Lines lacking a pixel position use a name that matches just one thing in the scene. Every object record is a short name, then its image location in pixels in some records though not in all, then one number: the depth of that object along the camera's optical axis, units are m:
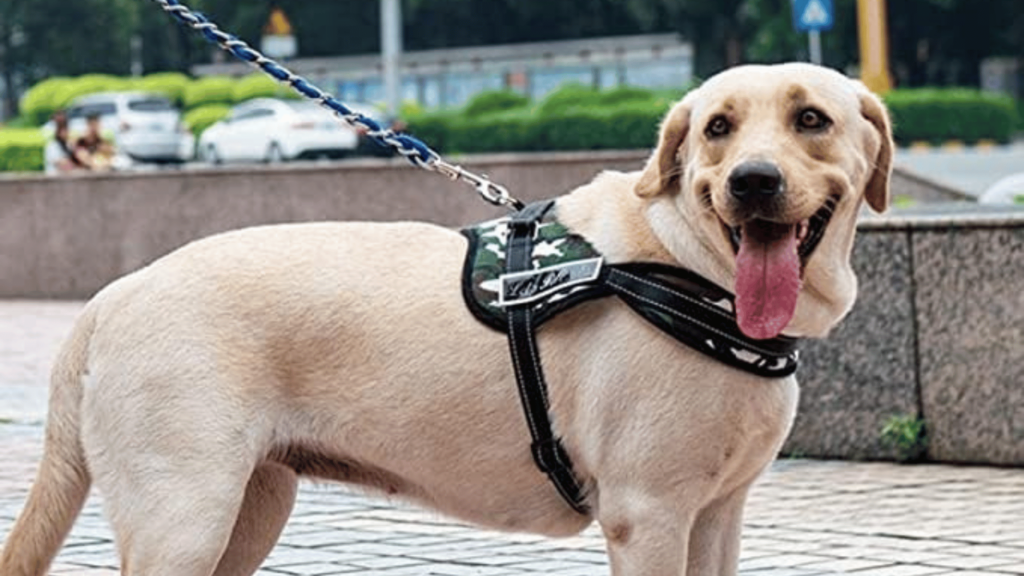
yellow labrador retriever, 4.84
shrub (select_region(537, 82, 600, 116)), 45.06
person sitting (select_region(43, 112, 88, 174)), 29.58
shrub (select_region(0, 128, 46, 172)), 32.78
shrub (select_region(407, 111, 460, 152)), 46.97
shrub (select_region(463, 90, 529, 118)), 49.66
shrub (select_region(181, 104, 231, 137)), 57.41
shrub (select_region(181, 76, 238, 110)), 62.81
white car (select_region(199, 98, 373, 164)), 50.22
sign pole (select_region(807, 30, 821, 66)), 31.39
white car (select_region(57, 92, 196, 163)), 54.28
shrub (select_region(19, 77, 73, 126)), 61.88
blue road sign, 29.31
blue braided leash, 5.80
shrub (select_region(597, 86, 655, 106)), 45.94
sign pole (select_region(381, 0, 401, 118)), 56.00
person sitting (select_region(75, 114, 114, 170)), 30.70
